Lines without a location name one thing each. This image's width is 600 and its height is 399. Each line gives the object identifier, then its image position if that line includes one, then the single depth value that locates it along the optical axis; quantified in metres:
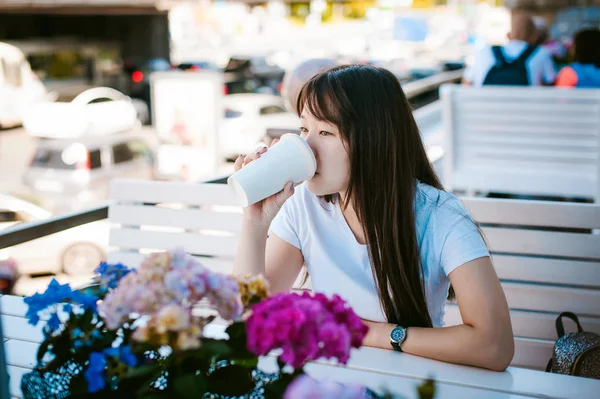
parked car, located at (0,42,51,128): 20.80
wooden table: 1.41
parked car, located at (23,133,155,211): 9.39
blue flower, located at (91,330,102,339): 1.07
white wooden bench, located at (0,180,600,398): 1.48
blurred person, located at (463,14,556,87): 4.80
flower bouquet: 0.95
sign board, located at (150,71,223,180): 8.57
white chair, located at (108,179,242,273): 2.82
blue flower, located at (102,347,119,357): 1.01
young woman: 1.55
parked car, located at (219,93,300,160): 13.79
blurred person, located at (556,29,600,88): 5.26
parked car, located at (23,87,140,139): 15.36
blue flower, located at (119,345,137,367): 1.00
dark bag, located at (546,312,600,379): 1.88
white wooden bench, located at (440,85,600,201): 4.00
